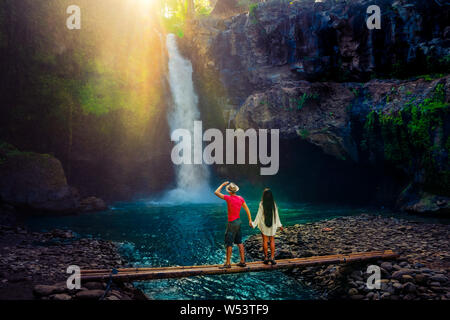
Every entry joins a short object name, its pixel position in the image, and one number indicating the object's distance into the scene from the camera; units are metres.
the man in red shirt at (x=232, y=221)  5.96
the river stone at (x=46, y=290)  5.06
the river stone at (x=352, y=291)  5.95
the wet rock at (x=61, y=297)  4.83
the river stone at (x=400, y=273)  5.97
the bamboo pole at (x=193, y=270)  5.57
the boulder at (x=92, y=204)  18.39
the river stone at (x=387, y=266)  6.35
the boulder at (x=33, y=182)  15.91
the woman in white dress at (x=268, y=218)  6.27
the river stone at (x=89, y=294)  4.98
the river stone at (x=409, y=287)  5.43
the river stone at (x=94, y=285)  5.39
